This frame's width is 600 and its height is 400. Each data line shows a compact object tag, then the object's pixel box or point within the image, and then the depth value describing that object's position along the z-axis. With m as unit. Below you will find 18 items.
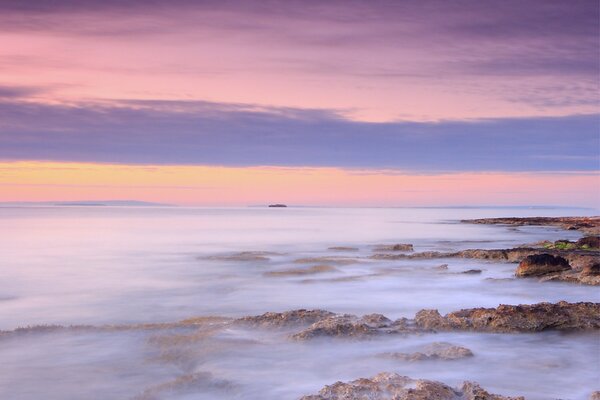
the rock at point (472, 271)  18.53
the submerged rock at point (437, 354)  8.23
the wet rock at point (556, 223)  47.70
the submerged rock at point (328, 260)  23.20
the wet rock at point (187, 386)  7.20
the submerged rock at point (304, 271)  20.14
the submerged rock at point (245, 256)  25.88
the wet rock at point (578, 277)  15.54
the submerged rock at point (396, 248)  28.10
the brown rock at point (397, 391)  5.77
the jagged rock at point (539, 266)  17.19
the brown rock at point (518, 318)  9.93
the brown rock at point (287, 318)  10.41
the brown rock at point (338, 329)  9.51
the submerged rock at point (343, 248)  30.12
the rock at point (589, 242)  24.16
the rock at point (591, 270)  15.86
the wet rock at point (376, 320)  10.00
